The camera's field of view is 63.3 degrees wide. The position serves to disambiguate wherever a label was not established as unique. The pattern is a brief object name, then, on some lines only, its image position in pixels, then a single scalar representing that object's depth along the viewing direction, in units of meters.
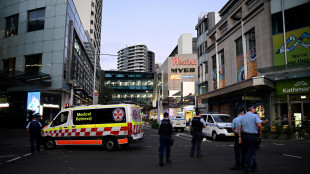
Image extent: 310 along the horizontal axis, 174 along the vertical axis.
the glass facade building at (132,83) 106.12
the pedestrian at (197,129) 10.08
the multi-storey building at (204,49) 41.43
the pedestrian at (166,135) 8.33
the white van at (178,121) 28.45
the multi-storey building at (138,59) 176.86
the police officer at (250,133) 6.52
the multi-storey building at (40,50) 30.27
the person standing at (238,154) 7.50
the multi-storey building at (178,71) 75.69
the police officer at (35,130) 12.01
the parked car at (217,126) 16.41
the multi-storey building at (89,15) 80.00
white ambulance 11.76
